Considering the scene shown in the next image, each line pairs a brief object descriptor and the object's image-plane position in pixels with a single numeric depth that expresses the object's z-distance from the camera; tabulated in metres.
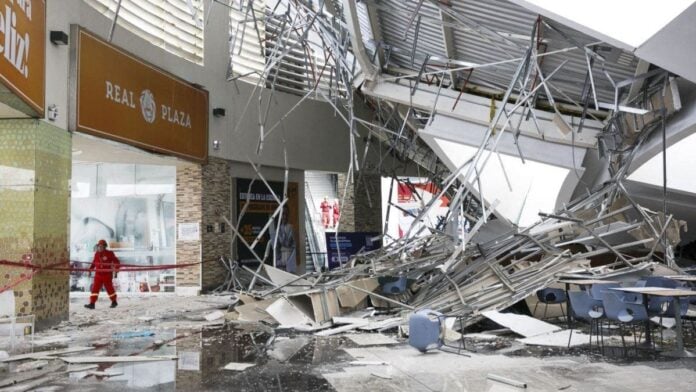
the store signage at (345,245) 22.12
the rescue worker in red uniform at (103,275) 14.97
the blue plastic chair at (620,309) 8.31
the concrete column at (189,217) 18.89
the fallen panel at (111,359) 8.45
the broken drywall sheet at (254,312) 12.43
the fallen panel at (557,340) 9.11
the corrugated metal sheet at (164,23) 15.93
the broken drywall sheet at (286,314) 11.74
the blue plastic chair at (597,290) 8.90
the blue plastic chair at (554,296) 10.71
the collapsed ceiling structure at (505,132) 11.49
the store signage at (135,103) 13.43
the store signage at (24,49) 9.29
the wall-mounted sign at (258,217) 21.19
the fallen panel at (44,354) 8.65
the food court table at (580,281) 9.79
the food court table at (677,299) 7.95
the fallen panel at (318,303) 11.77
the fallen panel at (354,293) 12.23
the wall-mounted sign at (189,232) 18.94
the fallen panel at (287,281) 12.57
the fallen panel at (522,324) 9.80
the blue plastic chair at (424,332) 8.60
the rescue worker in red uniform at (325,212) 28.84
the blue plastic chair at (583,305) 8.82
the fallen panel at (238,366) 7.88
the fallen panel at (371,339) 9.62
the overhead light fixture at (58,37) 12.07
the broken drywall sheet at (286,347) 8.72
